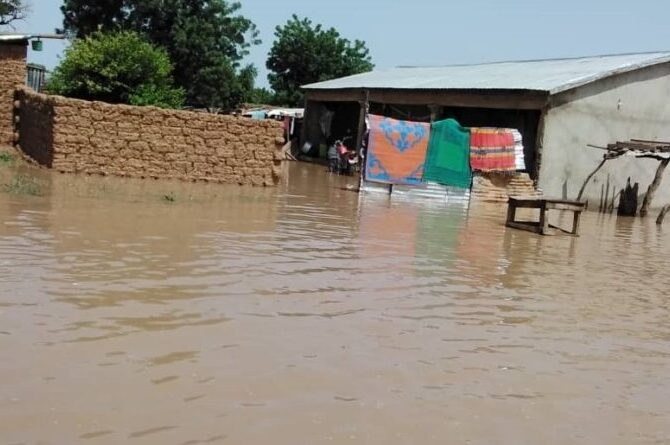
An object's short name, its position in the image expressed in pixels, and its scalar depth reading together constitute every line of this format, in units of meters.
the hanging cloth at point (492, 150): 16.58
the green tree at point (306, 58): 38.12
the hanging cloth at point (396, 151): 15.98
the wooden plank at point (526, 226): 12.47
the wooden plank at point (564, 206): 12.09
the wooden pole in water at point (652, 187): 17.69
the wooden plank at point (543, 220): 12.03
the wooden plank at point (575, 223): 12.38
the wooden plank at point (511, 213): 13.06
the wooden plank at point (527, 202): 12.16
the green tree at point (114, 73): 19.28
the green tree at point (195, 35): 31.78
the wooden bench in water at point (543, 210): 12.08
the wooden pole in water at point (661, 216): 16.63
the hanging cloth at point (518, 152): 16.86
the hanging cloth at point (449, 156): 16.33
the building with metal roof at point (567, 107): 17.53
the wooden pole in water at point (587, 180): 18.08
